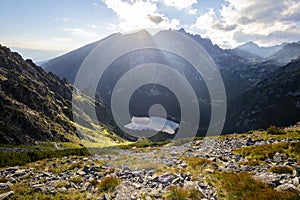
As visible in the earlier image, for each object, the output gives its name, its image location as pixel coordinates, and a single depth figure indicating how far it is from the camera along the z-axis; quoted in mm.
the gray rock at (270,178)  12477
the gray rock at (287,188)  10970
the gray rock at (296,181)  11736
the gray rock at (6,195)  12944
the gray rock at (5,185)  15334
